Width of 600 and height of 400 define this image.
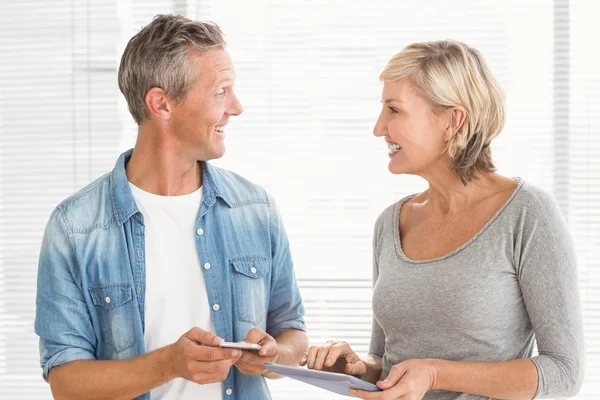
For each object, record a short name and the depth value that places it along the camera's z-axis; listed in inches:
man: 89.5
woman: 84.2
